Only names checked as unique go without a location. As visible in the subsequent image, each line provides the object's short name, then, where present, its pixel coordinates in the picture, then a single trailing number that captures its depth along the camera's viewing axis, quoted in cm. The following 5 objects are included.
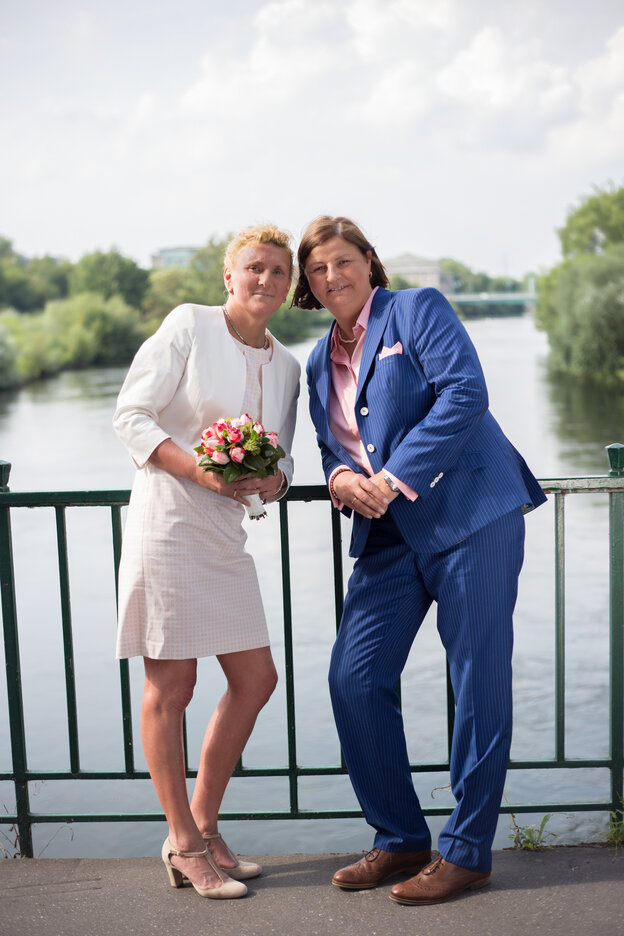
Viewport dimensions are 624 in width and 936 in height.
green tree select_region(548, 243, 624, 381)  3784
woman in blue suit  258
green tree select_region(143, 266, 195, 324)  7388
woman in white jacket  263
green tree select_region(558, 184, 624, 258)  5400
